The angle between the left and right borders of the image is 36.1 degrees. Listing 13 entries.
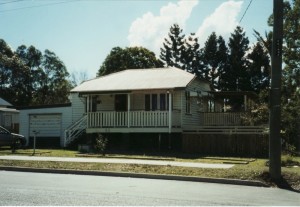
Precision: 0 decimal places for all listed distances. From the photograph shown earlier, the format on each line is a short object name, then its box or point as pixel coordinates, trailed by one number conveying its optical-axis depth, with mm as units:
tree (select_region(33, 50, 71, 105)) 75494
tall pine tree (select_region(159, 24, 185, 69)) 72562
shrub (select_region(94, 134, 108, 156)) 23862
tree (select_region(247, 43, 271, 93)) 60441
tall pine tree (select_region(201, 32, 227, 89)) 65875
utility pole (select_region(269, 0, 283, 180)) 14234
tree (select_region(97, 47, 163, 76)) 63219
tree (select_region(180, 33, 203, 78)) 69688
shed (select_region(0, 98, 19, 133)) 42844
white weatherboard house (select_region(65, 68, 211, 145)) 28094
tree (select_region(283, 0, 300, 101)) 28844
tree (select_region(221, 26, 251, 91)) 61750
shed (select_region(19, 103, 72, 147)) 34156
